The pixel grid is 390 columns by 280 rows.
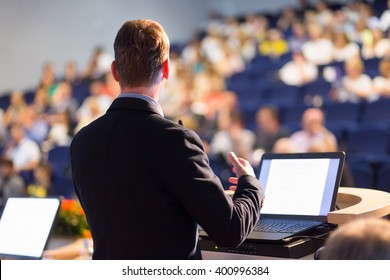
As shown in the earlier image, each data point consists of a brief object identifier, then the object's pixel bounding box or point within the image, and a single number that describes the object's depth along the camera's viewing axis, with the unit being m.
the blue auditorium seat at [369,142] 5.61
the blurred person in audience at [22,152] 7.61
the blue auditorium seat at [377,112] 6.11
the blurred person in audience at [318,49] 8.20
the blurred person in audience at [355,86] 6.75
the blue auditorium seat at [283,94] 7.56
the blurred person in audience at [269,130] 5.96
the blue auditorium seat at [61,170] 6.39
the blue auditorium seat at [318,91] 7.25
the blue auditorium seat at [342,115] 6.25
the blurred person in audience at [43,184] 6.43
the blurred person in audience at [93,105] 7.80
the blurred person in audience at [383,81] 6.56
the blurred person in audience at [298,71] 7.98
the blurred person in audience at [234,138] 6.25
